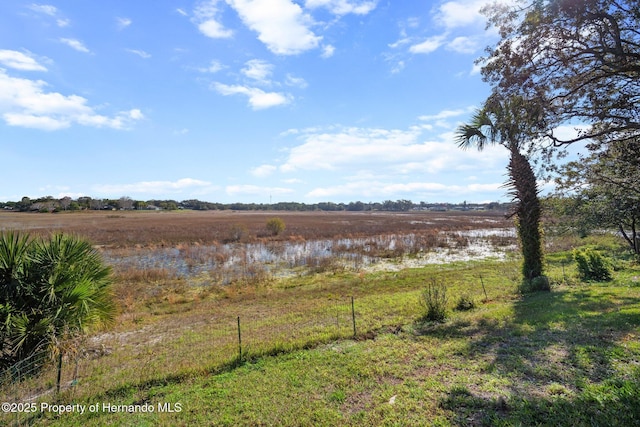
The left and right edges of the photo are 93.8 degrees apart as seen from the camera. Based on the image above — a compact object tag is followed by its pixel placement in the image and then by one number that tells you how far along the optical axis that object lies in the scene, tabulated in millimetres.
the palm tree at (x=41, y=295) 6004
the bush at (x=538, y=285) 11461
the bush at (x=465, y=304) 9617
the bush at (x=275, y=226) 38491
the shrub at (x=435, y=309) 8492
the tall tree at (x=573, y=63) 5840
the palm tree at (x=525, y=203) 12555
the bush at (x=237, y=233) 34131
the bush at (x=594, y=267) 12547
